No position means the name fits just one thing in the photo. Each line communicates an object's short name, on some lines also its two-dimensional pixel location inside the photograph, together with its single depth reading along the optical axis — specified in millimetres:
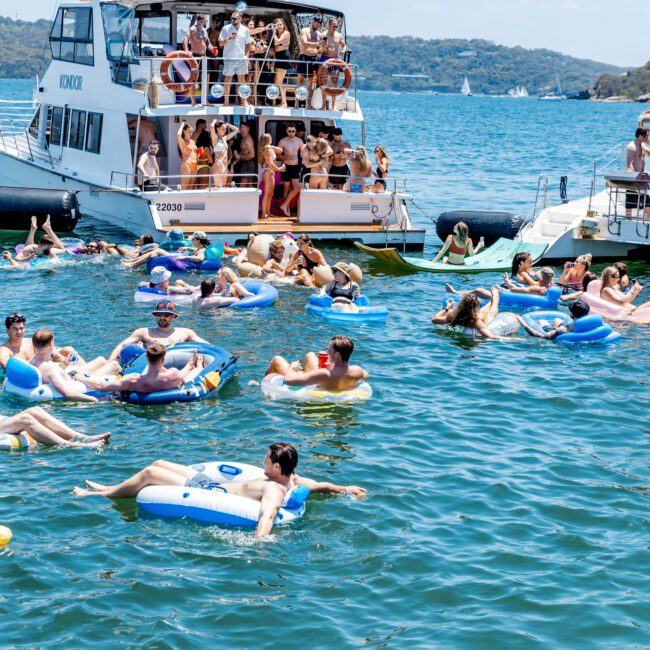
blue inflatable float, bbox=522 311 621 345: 16859
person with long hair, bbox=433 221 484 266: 22297
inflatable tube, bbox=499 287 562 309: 18906
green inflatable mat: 22016
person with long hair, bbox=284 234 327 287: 20266
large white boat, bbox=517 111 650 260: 22281
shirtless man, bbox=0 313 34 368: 13594
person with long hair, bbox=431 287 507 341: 17000
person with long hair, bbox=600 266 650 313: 18469
